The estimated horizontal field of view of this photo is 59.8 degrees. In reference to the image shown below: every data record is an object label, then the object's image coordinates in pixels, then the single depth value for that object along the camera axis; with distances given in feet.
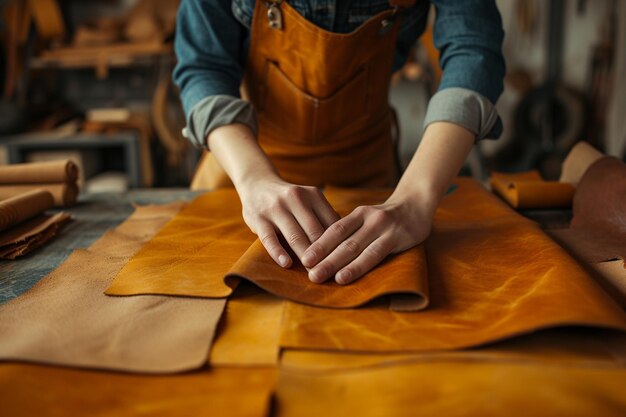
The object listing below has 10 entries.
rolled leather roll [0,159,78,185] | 4.58
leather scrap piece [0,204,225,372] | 2.08
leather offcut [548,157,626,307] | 2.94
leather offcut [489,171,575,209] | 4.27
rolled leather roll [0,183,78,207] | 4.39
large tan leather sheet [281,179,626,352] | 2.17
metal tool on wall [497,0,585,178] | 14.96
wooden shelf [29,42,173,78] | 12.78
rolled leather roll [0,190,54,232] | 3.62
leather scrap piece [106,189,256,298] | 2.69
